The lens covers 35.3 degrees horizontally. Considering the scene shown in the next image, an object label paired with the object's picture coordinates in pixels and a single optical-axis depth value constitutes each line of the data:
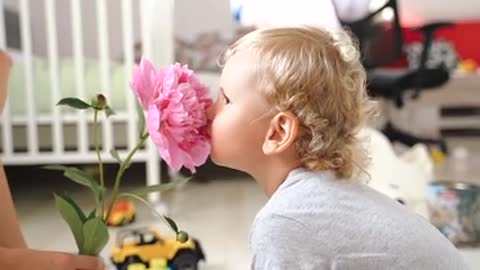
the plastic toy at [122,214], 2.12
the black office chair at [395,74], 3.00
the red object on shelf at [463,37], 4.06
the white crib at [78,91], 2.24
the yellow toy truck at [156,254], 1.63
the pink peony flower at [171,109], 0.83
